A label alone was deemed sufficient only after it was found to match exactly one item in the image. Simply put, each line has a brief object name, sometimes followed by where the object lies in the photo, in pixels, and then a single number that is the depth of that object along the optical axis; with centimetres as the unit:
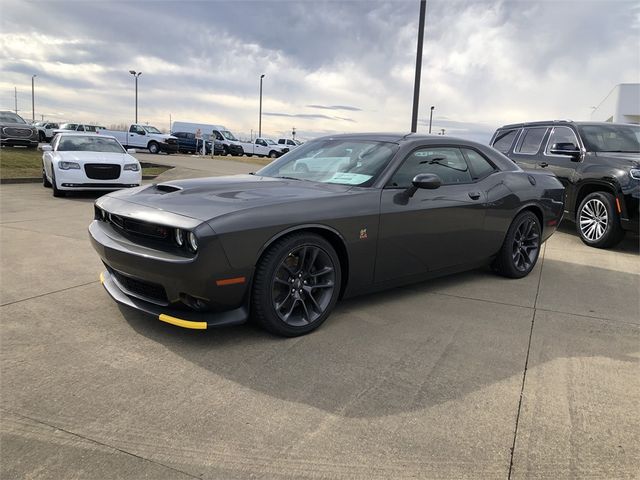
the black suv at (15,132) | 2030
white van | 3725
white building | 3028
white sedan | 1047
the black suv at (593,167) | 702
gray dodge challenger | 321
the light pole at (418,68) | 1133
